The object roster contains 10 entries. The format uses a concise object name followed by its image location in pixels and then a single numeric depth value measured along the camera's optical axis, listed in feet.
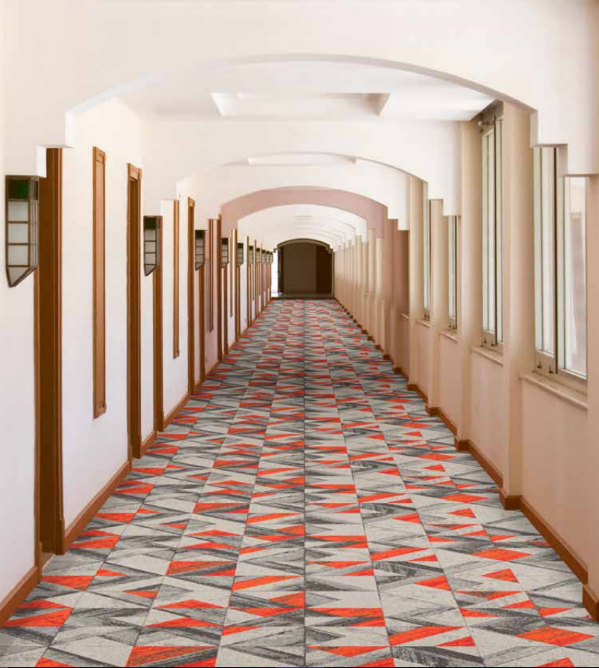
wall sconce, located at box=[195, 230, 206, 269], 43.88
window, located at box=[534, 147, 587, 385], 19.51
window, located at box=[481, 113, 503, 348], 28.09
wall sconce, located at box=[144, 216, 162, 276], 29.76
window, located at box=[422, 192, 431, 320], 43.65
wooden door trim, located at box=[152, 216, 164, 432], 31.86
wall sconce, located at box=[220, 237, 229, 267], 58.59
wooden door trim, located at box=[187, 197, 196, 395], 41.24
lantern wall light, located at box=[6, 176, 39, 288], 15.65
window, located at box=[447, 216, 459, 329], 35.63
